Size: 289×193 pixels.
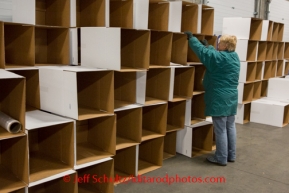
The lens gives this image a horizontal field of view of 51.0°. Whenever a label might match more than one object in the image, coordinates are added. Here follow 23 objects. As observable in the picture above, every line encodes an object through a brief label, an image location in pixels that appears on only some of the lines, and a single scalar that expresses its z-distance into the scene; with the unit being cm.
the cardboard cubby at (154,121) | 319
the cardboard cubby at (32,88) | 257
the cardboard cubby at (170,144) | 369
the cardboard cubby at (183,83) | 340
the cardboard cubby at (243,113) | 529
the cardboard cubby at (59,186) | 236
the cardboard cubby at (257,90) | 556
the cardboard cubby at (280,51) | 612
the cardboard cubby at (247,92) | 534
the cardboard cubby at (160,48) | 311
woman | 322
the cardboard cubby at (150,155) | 325
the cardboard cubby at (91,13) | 275
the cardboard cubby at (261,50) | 544
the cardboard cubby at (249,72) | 506
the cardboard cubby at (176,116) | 354
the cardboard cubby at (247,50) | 502
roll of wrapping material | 192
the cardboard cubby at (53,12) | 275
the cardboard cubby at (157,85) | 315
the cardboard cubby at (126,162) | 302
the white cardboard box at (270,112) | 511
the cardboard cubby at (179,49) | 334
